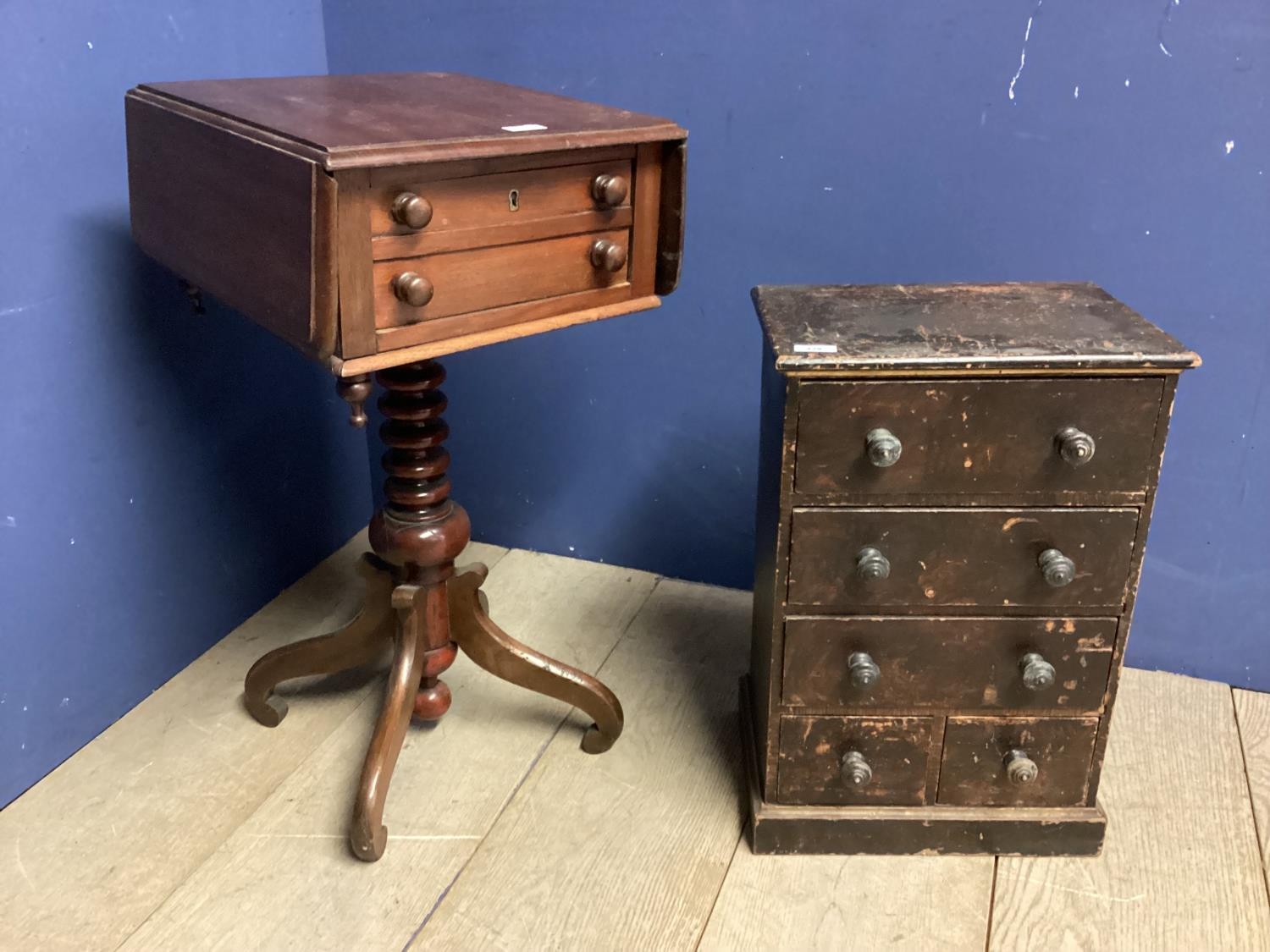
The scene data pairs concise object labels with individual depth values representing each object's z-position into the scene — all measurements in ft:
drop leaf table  3.52
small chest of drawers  3.86
